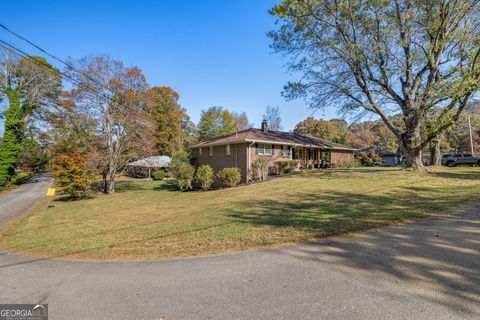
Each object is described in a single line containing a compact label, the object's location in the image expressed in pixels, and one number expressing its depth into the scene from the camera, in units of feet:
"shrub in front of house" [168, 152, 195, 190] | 64.34
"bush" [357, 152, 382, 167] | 119.55
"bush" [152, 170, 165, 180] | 103.35
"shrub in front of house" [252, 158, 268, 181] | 61.16
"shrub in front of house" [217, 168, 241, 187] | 58.63
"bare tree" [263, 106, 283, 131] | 164.92
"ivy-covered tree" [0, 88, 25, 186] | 75.82
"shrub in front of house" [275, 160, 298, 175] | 67.15
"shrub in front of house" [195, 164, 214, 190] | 61.24
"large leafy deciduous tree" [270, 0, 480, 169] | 47.65
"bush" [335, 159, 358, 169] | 88.53
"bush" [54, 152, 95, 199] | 54.08
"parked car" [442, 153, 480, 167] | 91.30
